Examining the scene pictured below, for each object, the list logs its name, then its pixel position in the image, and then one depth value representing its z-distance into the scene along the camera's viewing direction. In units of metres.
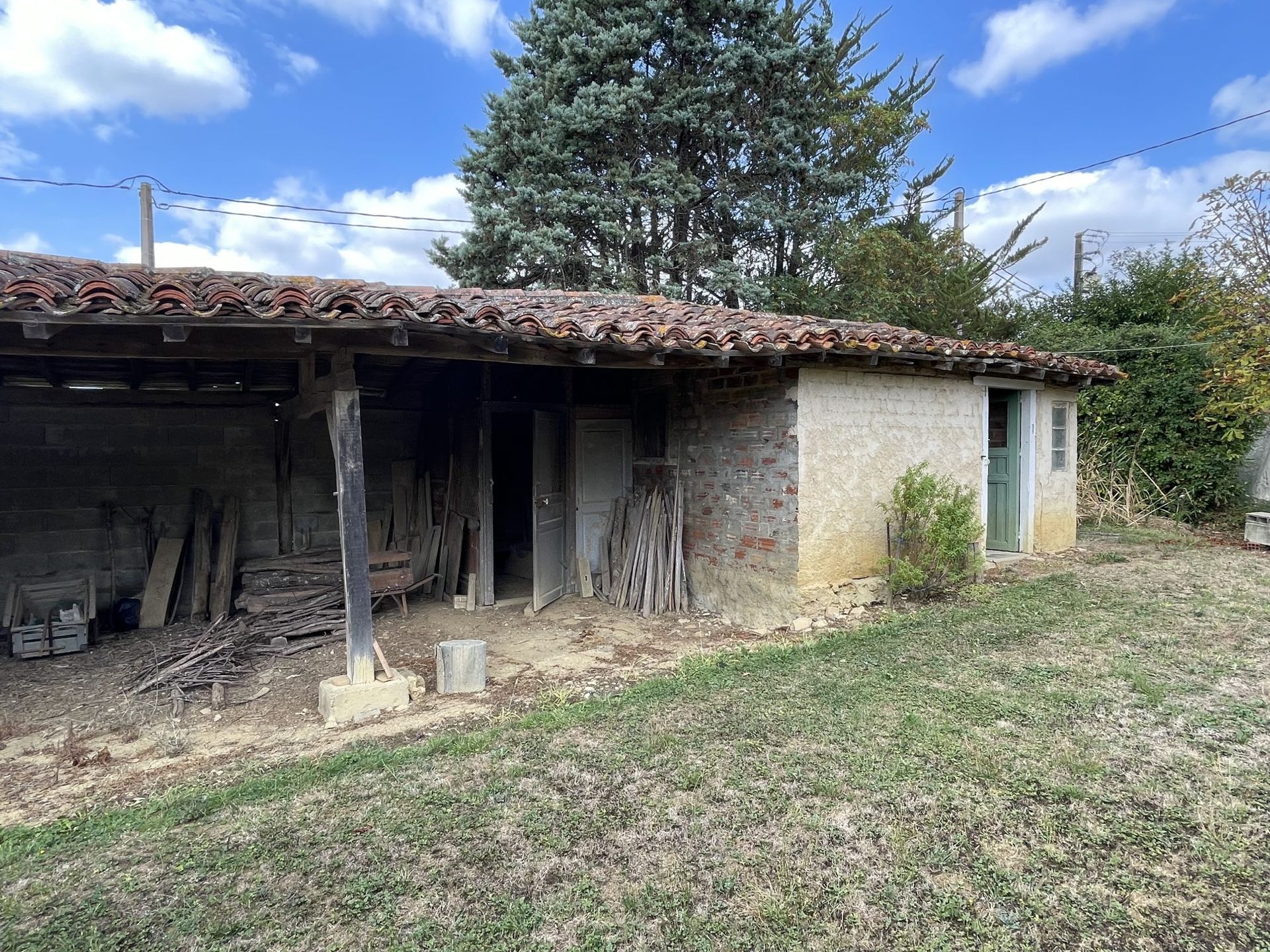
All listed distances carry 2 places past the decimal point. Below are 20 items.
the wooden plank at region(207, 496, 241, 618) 6.97
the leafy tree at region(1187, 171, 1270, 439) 9.13
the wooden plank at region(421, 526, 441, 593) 7.85
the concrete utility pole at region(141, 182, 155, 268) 12.33
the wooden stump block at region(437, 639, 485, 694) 4.84
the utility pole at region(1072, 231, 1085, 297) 19.81
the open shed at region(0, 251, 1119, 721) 4.58
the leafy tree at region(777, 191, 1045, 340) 13.54
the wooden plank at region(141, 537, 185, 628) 6.82
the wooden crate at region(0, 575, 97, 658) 5.97
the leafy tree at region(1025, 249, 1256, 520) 10.47
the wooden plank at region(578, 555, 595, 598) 7.79
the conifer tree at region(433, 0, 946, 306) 13.06
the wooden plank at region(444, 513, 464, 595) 7.64
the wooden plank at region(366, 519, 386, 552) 7.98
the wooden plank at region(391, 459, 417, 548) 8.23
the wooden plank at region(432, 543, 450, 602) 7.75
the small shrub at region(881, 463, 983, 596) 6.34
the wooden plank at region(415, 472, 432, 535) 8.18
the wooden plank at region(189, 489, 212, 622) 6.99
